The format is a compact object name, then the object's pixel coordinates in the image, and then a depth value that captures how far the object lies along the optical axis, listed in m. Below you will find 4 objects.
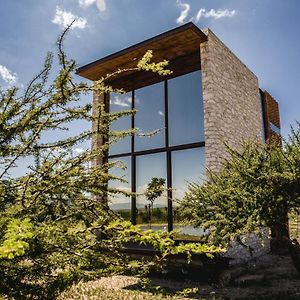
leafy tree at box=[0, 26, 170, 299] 1.87
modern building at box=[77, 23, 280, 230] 9.58
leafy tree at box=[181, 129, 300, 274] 6.66
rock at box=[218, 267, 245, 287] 8.10
